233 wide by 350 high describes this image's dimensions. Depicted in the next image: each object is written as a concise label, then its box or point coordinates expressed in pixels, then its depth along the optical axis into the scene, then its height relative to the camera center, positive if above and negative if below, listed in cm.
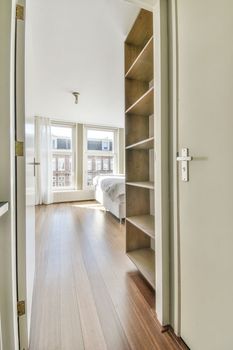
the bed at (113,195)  320 -41
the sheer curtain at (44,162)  468 +38
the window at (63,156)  520 +59
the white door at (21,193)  90 -9
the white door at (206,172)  70 +1
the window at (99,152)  555 +75
